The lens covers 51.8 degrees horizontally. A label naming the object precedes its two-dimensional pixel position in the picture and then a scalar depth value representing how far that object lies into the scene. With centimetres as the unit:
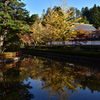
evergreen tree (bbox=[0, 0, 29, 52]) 1714
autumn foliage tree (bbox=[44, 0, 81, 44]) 2323
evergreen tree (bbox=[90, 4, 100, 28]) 5103
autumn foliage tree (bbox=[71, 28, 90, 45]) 2934
